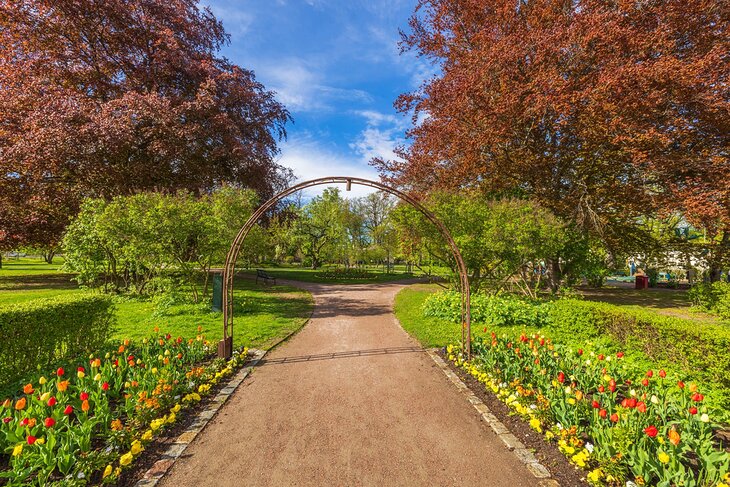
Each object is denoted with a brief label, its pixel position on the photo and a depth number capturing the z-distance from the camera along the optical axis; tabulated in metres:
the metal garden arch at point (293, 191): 5.57
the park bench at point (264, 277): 17.97
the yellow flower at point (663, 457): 2.22
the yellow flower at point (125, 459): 2.67
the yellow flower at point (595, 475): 2.52
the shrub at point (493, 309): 8.38
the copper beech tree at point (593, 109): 8.91
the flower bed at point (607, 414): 2.47
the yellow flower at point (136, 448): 2.83
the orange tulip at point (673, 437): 2.28
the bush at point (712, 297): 5.49
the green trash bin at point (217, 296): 9.52
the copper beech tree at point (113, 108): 10.23
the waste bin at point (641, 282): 19.12
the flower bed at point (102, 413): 2.53
